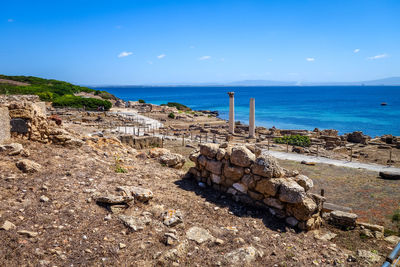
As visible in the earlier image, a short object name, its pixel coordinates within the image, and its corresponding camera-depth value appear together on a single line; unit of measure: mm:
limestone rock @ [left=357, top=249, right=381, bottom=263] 5672
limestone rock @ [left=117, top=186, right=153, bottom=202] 6660
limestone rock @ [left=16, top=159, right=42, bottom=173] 6984
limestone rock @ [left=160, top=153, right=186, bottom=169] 10531
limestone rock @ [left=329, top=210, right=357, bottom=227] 7324
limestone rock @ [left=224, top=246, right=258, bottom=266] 5070
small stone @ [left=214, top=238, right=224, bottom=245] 5621
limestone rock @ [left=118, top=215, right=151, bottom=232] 5699
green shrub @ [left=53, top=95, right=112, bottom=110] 40094
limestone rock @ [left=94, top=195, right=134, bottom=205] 6266
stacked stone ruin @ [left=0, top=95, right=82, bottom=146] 8719
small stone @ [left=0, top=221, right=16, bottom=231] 4965
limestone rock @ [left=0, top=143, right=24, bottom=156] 7587
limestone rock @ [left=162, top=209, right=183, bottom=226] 6036
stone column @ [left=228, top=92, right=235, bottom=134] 29812
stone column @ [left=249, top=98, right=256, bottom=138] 28438
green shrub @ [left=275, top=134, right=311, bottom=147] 24203
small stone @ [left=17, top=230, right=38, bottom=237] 4961
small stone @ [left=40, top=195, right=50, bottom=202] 5965
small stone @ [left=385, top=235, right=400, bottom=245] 6667
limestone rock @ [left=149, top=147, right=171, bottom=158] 11466
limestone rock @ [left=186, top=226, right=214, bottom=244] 5668
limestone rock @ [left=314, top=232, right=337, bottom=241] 6533
